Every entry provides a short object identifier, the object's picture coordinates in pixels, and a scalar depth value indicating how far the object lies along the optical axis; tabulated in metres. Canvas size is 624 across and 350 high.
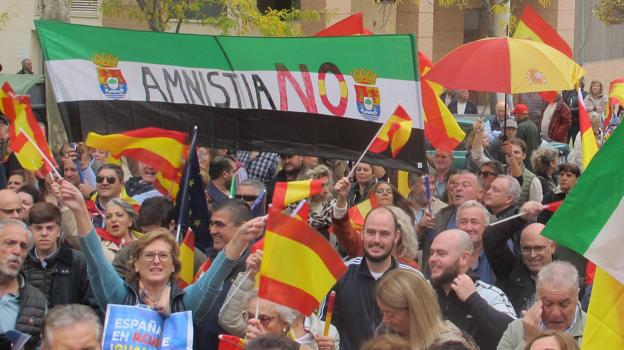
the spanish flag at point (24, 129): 17.17
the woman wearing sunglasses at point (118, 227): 14.76
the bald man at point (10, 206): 14.86
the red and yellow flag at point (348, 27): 22.68
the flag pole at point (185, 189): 14.17
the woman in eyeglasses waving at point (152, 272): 11.30
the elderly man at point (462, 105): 34.70
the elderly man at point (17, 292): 11.37
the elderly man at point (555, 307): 10.93
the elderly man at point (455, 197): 16.46
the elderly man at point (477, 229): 14.50
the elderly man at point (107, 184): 17.52
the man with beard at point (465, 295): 11.39
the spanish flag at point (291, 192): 12.88
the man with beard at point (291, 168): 20.23
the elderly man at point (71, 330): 9.03
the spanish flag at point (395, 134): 15.69
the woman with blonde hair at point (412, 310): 10.13
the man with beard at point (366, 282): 12.37
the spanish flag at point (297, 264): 10.65
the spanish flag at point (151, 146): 15.01
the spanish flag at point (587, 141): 14.06
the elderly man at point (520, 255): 13.31
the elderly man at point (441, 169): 20.65
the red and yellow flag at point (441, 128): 19.79
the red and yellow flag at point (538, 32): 24.67
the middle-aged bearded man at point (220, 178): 19.00
